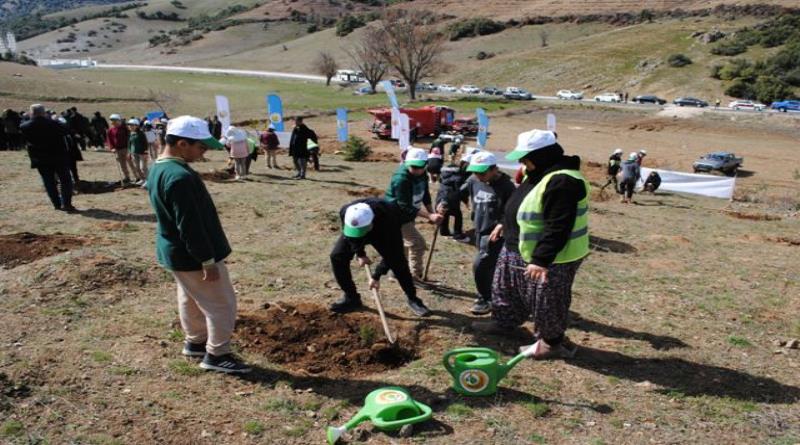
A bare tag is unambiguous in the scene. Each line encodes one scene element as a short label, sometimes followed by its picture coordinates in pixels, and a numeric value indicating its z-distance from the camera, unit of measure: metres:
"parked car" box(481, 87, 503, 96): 62.47
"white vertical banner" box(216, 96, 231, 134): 22.72
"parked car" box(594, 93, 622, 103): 56.53
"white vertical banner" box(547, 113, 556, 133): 25.33
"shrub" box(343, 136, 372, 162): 22.69
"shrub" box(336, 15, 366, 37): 112.31
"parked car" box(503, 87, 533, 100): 57.19
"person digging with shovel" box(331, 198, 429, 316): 5.46
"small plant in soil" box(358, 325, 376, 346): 5.43
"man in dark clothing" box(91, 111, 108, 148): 20.84
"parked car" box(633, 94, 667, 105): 54.12
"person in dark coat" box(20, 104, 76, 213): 9.24
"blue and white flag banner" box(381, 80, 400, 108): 22.25
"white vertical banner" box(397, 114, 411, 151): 21.17
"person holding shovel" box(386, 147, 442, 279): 6.45
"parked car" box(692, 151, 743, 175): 25.48
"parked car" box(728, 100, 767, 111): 47.34
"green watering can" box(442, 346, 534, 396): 4.48
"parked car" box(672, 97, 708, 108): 50.03
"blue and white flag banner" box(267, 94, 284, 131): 24.55
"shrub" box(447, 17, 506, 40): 98.76
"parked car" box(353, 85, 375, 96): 64.43
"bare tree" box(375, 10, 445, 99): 62.34
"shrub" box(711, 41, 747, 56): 62.38
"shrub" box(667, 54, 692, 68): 62.44
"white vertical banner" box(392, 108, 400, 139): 22.45
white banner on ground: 19.11
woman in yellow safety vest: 4.47
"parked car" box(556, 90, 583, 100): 59.03
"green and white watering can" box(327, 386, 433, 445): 3.98
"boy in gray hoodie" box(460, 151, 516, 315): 6.03
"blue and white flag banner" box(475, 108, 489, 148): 25.83
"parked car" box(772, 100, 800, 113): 46.88
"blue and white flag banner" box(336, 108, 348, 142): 26.77
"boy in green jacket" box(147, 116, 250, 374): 3.95
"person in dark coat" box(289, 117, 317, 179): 15.09
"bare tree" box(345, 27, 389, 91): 66.81
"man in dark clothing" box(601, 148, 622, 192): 17.80
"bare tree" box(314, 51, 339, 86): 75.50
